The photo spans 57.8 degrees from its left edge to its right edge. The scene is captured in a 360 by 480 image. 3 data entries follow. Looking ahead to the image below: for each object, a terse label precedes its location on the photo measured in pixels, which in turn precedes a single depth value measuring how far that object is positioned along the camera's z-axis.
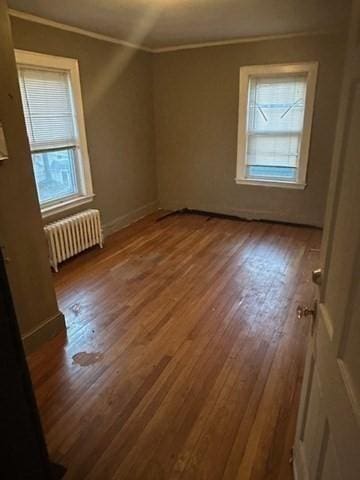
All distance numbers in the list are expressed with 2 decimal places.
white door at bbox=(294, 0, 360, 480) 0.79
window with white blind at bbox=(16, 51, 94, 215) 3.31
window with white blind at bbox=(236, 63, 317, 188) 4.36
